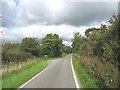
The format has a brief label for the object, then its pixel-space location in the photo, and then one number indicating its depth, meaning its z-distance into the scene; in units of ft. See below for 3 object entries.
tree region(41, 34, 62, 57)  119.74
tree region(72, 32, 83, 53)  116.86
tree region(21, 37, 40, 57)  86.14
